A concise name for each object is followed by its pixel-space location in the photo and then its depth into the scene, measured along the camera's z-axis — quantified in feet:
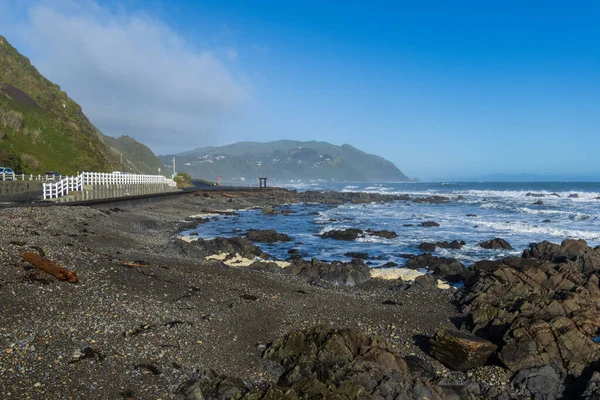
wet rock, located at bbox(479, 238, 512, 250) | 73.72
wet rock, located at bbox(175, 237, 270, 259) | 62.23
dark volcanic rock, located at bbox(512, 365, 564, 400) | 23.50
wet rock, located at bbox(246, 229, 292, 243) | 81.46
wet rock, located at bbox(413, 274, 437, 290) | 46.49
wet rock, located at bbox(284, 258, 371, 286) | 47.93
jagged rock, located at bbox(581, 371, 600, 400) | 21.85
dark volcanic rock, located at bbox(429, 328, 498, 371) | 25.41
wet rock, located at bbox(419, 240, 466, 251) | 72.79
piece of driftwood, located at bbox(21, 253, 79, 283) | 30.30
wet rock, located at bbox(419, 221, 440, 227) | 110.03
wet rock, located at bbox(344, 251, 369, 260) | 65.39
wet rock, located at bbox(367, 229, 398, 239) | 88.22
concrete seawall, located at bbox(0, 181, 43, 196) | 98.04
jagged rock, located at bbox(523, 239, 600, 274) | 51.31
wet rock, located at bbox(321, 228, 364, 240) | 85.56
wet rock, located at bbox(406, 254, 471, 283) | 52.54
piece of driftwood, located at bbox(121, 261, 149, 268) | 38.33
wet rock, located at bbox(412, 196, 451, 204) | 219.20
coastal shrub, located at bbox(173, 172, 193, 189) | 240.18
